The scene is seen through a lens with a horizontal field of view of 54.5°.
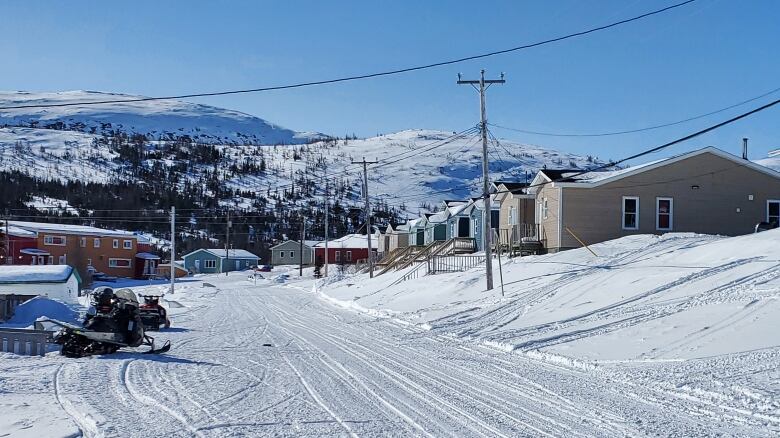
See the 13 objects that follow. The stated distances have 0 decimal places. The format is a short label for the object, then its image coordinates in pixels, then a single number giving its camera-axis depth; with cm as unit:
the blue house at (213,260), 11512
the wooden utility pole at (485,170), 2753
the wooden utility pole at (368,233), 5151
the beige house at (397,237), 8769
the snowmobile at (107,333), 1544
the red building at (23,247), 7138
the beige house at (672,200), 3634
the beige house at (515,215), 4159
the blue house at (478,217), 5381
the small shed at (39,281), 3909
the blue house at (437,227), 6681
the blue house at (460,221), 5972
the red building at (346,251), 10544
